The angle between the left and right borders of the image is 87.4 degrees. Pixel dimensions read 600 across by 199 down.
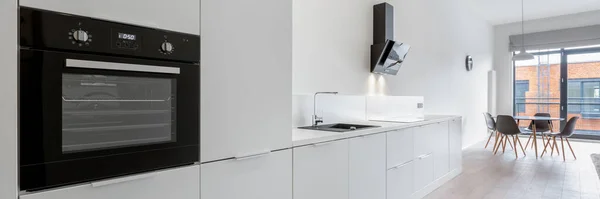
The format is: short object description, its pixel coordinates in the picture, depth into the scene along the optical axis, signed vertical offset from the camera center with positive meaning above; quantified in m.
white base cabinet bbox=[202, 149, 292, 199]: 1.38 -0.39
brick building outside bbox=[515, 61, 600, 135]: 6.95 +0.16
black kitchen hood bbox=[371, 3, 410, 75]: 3.49 +0.63
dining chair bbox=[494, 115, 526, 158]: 5.31 -0.47
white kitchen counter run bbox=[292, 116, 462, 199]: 1.91 -0.49
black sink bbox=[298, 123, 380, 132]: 2.57 -0.25
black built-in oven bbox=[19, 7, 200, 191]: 0.94 -0.01
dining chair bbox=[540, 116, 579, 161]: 5.18 -0.51
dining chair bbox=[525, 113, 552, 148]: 5.77 -0.53
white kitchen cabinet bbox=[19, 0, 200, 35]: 0.99 +0.31
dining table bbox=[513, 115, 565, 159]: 5.38 -0.41
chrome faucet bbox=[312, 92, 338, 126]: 2.71 -0.17
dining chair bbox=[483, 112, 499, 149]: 5.95 -0.46
